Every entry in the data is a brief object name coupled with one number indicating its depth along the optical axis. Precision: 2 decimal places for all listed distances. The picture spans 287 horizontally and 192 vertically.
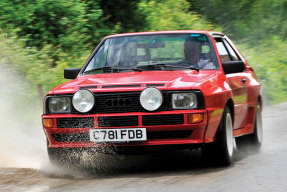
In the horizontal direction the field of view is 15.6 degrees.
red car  10.14
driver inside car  11.84
